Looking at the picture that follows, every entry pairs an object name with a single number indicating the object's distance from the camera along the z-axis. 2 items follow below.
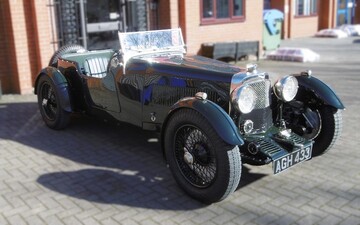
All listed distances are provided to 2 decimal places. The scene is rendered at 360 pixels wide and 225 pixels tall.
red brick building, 7.96
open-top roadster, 3.58
